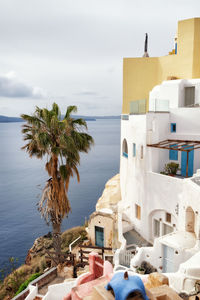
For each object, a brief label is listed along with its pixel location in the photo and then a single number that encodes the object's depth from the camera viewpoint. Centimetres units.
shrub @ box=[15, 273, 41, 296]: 1861
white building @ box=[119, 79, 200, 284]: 1498
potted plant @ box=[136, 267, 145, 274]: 1462
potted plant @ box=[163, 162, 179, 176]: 2002
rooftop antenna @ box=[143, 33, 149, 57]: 3419
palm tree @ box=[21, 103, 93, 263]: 1817
